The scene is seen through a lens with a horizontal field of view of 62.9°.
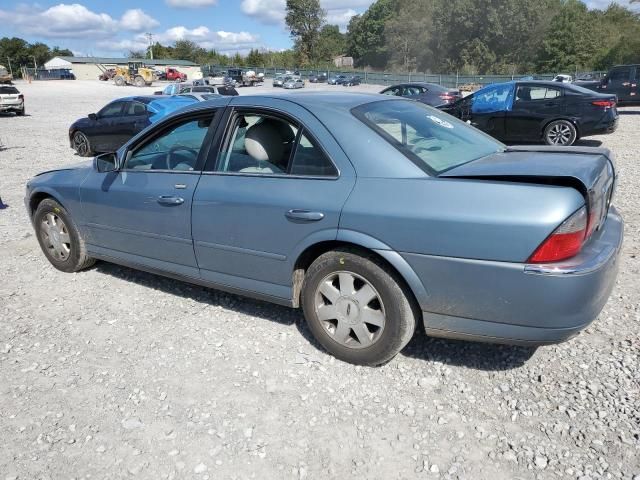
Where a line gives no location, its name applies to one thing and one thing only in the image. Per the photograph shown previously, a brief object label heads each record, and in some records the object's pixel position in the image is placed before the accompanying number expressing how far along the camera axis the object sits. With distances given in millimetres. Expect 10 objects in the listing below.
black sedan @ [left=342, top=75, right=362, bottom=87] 58406
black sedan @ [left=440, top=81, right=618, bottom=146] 11000
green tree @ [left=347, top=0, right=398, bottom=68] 111125
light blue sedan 2537
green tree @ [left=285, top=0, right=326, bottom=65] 110000
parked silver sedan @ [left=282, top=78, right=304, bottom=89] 52241
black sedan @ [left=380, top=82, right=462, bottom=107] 18156
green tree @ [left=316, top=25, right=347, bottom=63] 112562
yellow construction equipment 59562
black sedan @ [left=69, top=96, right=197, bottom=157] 12203
